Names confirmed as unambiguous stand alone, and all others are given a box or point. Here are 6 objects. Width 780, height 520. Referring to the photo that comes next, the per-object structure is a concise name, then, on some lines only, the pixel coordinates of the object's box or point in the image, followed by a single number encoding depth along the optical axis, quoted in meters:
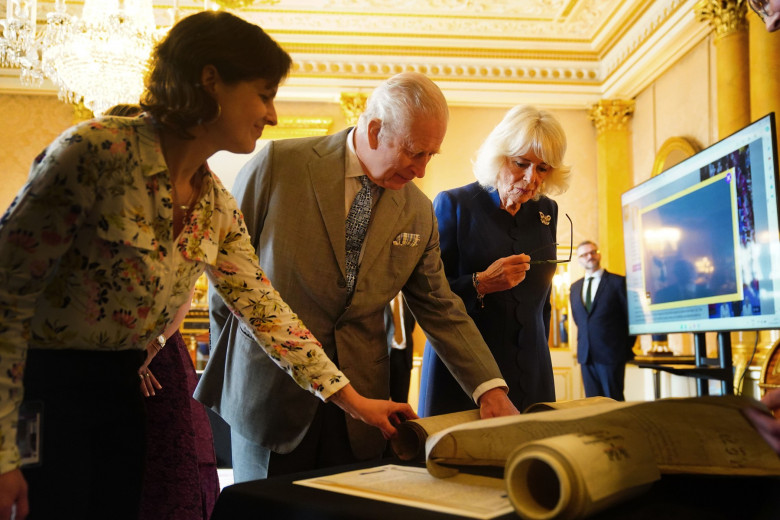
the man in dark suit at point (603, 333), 5.96
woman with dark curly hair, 0.88
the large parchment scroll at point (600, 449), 0.67
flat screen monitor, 2.44
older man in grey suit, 1.52
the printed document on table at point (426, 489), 0.75
